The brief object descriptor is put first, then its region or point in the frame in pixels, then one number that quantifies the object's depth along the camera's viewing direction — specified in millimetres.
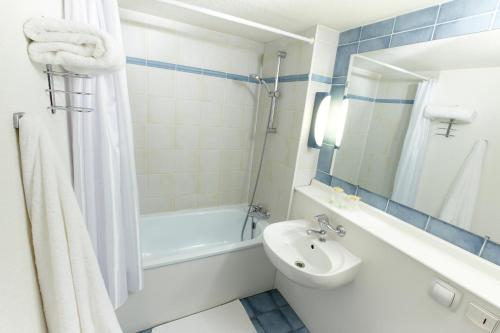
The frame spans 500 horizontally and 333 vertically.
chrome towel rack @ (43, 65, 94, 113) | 739
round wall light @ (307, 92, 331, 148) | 1708
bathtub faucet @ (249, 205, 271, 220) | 2220
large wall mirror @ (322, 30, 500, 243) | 1052
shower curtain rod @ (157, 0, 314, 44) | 1268
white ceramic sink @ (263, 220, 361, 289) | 1208
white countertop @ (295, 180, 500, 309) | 933
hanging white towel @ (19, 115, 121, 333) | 551
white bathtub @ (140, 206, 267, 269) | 2150
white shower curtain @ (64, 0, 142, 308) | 1003
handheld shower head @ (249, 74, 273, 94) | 2034
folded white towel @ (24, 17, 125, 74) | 629
